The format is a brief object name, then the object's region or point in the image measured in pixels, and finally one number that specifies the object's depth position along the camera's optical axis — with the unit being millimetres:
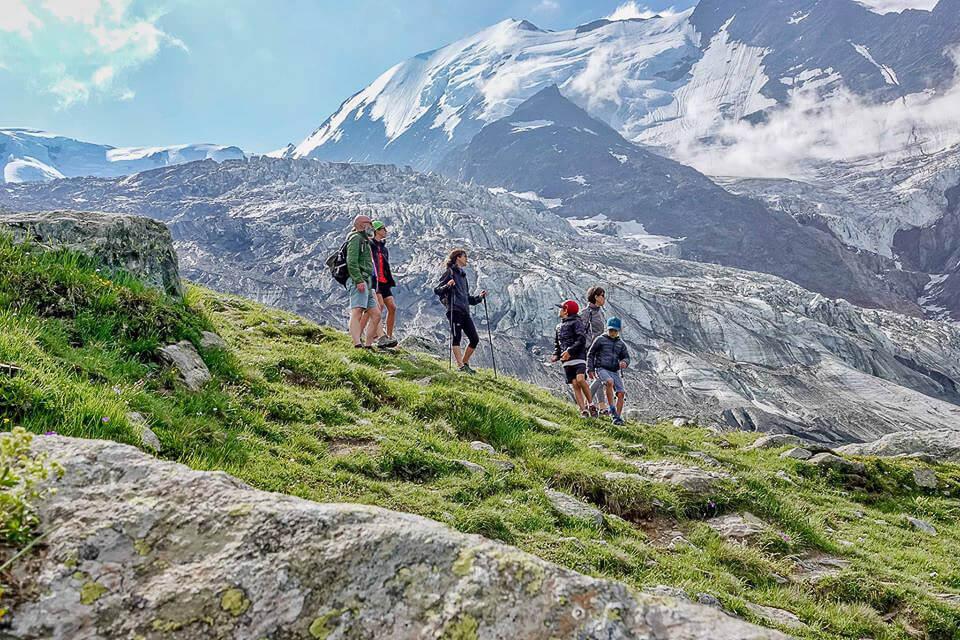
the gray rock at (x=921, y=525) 10870
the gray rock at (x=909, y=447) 18578
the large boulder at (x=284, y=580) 1999
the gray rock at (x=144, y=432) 4871
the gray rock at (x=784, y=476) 11852
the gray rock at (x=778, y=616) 5816
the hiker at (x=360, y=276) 13398
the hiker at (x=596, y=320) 15516
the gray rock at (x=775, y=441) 15758
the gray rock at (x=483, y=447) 9011
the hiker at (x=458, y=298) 15875
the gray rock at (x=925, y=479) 13305
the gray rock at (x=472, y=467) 7717
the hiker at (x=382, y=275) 15320
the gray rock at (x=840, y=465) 13188
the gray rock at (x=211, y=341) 9004
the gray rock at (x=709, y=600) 5684
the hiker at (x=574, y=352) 14969
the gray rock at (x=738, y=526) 8078
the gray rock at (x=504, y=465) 8194
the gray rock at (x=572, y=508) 7203
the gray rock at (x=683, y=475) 9219
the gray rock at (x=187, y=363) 7383
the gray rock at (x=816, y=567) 7238
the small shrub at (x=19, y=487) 2068
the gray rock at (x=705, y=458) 11704
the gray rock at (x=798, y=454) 13945
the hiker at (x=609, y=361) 14461
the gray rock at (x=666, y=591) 5461
